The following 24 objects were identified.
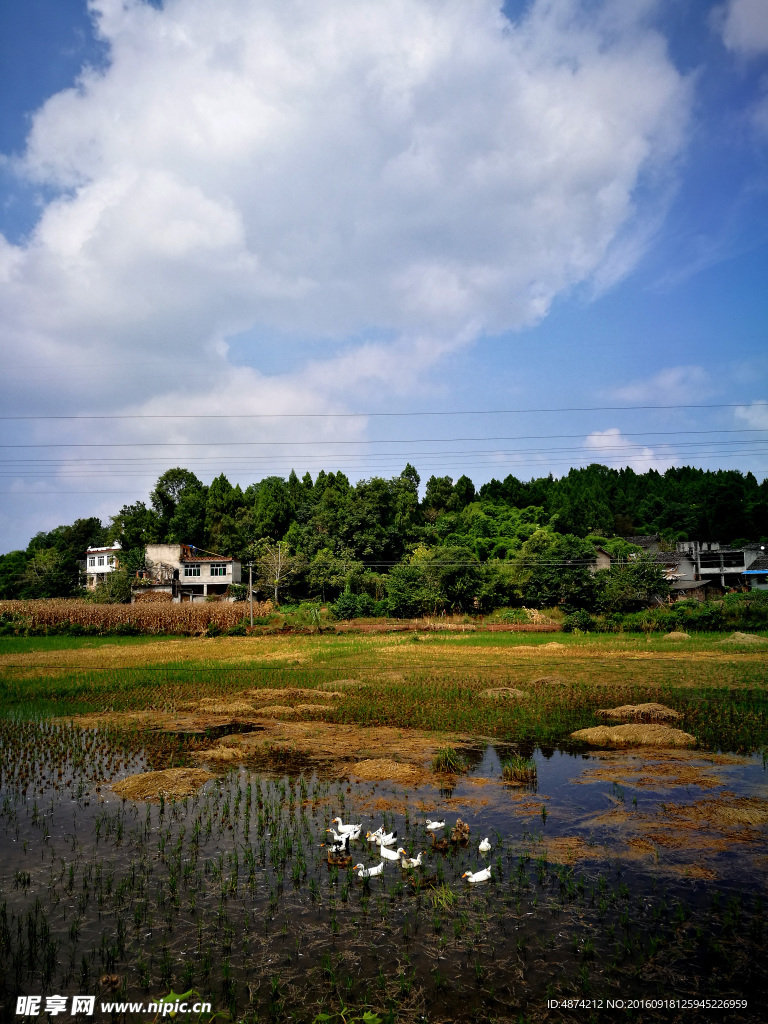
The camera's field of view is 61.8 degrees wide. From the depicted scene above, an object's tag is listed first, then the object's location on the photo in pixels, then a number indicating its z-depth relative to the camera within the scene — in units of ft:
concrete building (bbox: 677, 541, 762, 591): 253.44
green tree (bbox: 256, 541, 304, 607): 208.74
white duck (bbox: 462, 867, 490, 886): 28.22
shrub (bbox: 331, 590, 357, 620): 187.11
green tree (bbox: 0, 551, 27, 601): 246.68
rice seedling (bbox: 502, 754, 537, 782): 43.65
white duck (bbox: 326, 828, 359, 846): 31.99
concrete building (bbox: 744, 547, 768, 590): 230.68
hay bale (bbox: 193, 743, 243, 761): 49.47
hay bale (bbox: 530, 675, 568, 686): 81.77
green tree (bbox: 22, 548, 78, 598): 243.40
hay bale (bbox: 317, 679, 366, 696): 81.71
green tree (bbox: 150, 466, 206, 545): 273.54
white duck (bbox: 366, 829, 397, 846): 31.55
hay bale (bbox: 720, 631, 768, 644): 121.43
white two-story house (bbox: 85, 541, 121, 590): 244.63
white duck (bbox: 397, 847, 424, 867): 29.37
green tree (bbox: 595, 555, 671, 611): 167.12
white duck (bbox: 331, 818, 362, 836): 32.83
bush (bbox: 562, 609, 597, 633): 153.38
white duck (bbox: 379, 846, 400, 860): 30.55
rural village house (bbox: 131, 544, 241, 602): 223.51
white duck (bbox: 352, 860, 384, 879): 29.01
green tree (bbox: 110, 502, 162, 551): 253.03
